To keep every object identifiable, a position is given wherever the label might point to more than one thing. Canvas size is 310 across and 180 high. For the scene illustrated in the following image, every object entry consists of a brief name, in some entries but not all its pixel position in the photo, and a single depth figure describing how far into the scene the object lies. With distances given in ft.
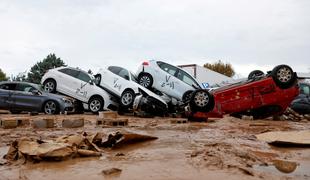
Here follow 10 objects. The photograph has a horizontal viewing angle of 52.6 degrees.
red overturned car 28.32
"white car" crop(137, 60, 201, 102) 37.98
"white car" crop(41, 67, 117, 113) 37.98
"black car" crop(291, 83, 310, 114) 40.30
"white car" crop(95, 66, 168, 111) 35.11
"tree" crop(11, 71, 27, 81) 118.96
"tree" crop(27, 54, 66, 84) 125.52
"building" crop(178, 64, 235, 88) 67.18
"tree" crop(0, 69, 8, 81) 132.86
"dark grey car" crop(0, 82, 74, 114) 35.78
